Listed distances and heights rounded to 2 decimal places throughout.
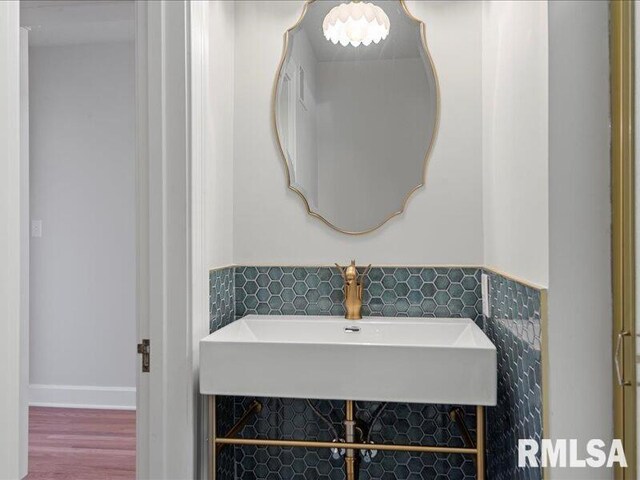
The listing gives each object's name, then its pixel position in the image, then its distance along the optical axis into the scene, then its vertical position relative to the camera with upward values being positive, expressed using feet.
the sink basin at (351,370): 4.90 -1.17
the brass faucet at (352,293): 6.47 -0.60
